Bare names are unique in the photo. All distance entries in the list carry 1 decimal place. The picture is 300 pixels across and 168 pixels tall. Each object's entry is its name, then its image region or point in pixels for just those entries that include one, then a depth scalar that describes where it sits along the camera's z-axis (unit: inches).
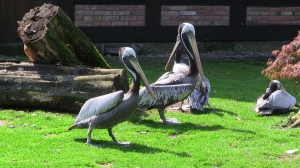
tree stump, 761.0
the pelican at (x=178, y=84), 713.6
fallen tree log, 744.3
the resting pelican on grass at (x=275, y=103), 775.7
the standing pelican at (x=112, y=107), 604.7
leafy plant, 652.0
